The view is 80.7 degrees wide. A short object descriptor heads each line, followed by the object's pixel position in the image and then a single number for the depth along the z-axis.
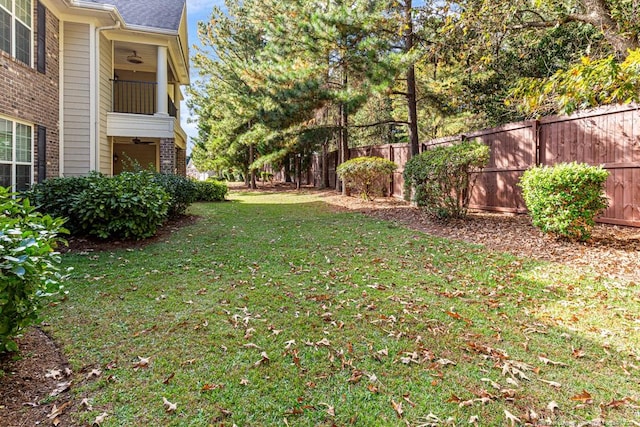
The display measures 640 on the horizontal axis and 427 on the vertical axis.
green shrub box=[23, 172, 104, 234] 6.68
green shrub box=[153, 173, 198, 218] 9.12
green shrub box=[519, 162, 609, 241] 5.53
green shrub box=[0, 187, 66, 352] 2.17
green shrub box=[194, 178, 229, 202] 14.29
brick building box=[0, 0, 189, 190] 7.41
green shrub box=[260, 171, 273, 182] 24.99
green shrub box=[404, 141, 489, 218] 7.45
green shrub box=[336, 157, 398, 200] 11.43
